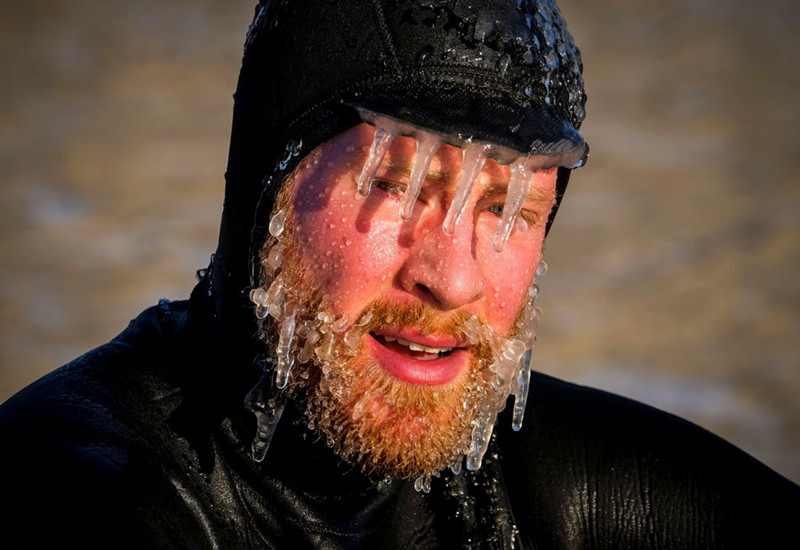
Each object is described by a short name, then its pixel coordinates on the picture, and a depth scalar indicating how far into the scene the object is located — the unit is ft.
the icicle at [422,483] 6.81
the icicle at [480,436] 6.76
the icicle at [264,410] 6.68
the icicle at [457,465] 6.80
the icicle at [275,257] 6.68
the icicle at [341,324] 6.59
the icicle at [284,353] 6.63
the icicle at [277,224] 6.68
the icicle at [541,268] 6.91
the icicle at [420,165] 6.52
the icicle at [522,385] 6.83
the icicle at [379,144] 6.54
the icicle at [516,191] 6.55
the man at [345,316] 6.55
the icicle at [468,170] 6.51
